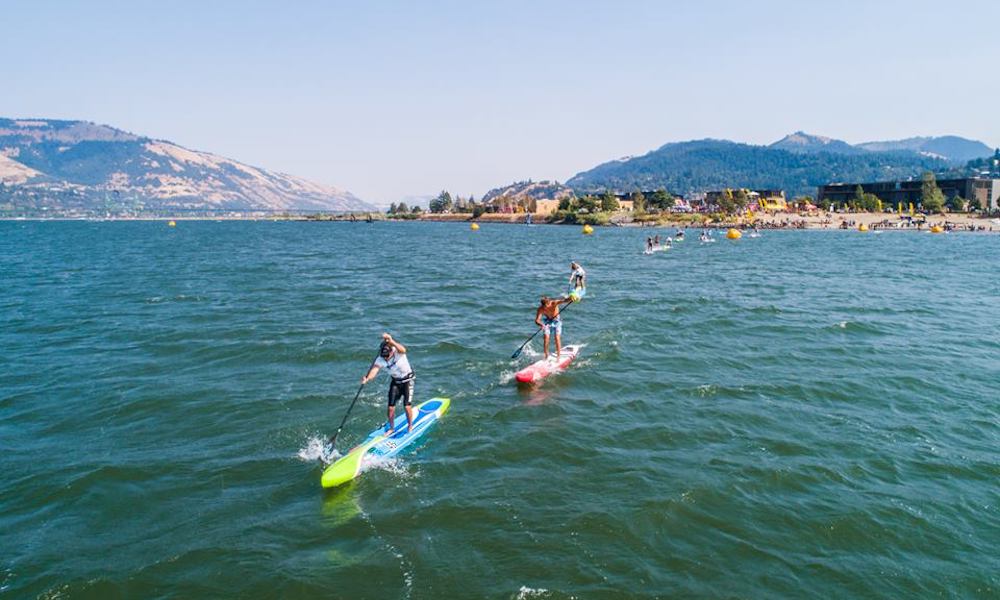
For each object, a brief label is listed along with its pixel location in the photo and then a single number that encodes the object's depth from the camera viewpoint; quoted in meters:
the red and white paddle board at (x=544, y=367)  20.58
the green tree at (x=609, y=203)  194.79
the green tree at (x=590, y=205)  197.50
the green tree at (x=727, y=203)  168.25
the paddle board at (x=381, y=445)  13.53
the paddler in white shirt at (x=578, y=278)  31.29
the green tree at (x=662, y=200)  181.62
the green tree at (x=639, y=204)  188.75
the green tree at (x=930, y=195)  139.75
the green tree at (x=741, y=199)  171.25
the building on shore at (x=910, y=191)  150.75
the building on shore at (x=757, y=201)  178.12
